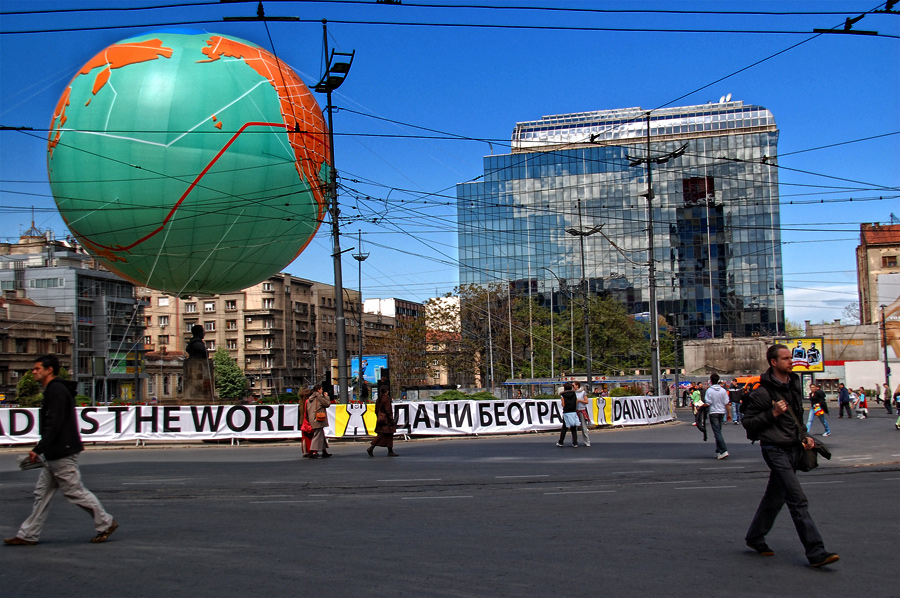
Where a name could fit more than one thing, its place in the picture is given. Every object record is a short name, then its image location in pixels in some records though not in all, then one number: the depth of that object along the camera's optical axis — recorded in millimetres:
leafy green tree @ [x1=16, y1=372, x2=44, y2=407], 44031
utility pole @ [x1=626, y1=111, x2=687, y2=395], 33781
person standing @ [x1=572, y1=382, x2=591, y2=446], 20594
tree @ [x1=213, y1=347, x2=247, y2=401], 86625
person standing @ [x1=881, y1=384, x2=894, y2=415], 43875
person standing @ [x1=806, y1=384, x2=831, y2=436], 21950
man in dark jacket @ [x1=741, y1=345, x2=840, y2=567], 6465
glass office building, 95812
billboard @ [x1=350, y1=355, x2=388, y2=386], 56325
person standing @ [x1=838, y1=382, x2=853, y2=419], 36528
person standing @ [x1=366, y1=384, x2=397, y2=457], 18703
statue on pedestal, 24484
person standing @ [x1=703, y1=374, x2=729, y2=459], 16594
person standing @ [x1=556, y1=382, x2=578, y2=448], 20469
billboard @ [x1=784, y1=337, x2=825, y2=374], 57356
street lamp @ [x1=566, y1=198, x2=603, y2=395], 38903
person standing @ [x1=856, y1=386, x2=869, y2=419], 36531
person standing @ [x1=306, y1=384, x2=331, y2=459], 18203
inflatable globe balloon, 19094
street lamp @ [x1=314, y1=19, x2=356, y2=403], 22875
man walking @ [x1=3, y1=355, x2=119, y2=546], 7293
